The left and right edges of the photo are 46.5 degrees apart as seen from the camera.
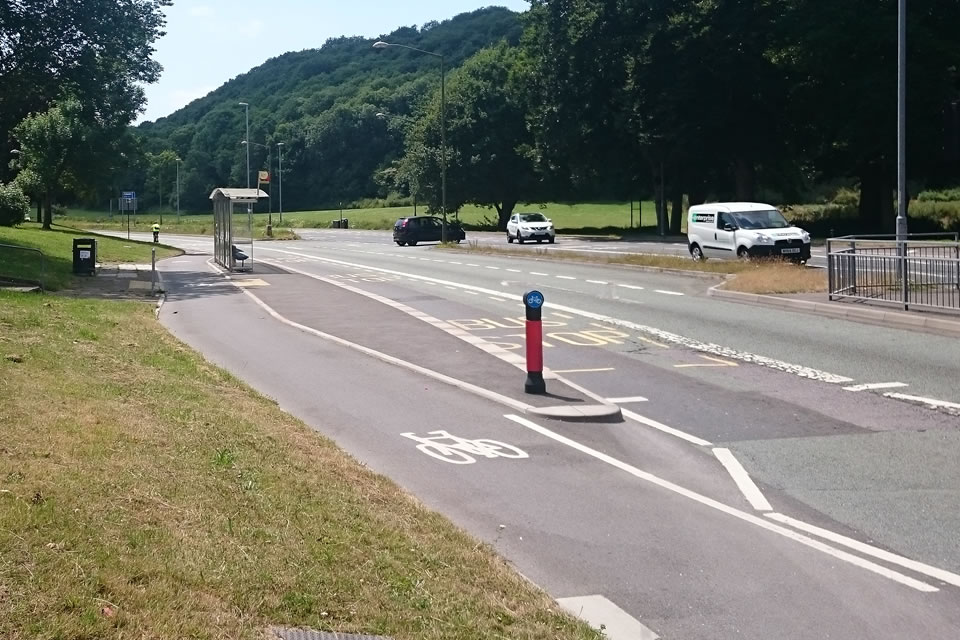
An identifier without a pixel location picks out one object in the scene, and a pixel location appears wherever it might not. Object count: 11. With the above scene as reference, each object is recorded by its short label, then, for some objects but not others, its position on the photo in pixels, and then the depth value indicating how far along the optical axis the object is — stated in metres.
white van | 31.23
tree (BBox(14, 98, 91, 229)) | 73.00
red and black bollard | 11.95
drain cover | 4.59
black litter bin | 30.70
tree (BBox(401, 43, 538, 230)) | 80.81
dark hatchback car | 60.62
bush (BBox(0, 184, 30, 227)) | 58.81
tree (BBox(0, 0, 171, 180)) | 34.59
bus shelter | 35.28
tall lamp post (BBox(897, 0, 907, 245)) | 22.84
